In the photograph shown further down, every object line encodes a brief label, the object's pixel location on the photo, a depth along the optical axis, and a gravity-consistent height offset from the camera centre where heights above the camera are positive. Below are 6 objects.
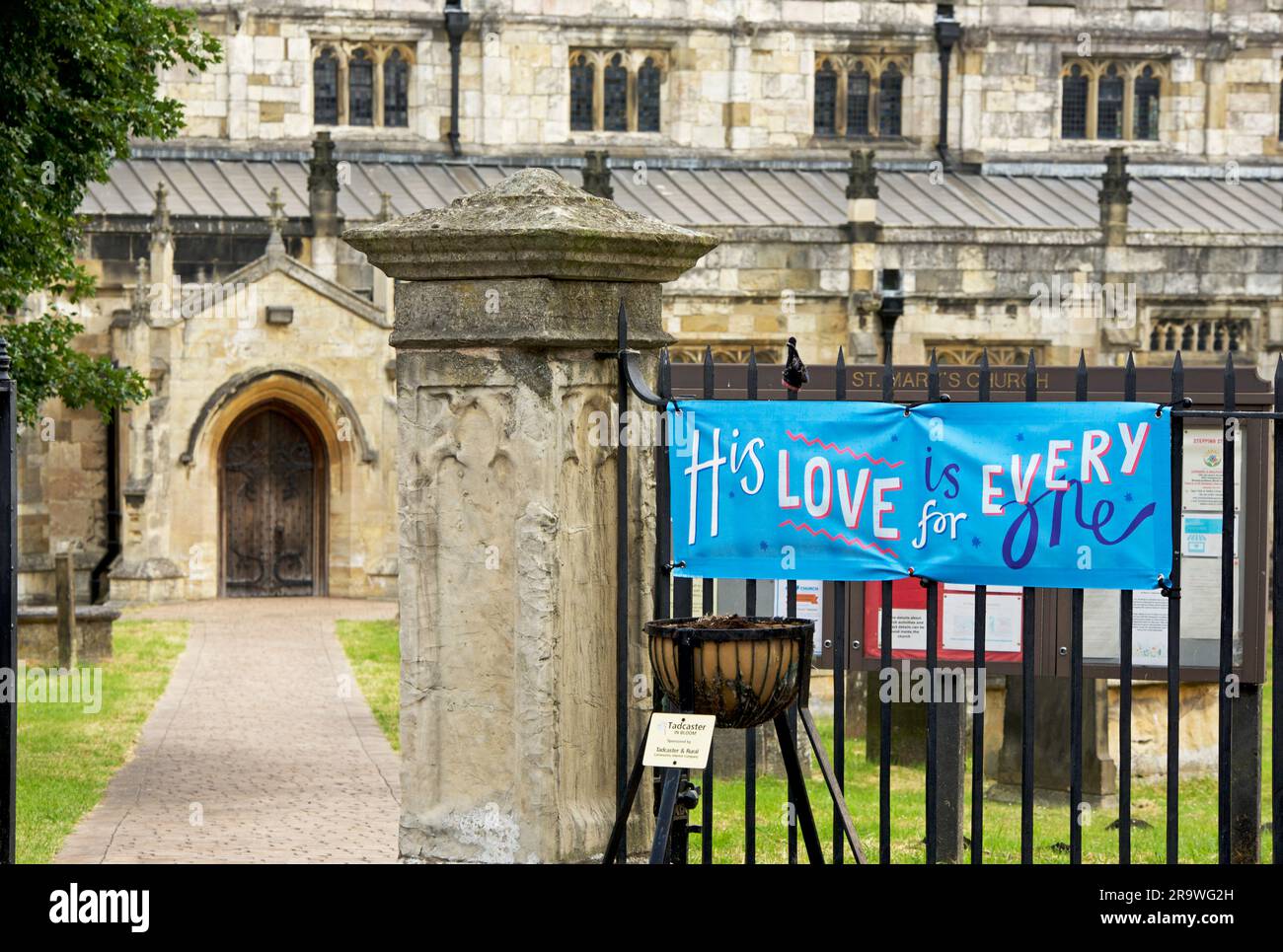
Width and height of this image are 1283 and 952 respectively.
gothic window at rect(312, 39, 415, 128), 36.22 +6.22
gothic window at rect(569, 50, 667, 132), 37.16 +6.33
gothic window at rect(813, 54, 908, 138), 38.12 +6.44
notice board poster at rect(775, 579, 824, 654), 11.57 -0.82
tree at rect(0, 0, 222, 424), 13.05 +2.06
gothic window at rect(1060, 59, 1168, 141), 38.84 +6.48
